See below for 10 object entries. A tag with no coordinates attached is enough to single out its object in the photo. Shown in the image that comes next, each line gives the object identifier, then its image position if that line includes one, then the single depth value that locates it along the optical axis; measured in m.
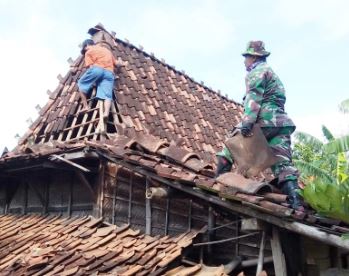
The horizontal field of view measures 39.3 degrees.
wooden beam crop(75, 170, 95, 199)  6.49
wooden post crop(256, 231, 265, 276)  4.72
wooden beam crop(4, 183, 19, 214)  8.19
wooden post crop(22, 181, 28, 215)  7.81
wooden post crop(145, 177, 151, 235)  5.95
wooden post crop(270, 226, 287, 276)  4.55
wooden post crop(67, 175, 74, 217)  6.97
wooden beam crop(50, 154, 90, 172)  6.13
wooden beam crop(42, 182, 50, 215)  7.36
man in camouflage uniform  4.95
